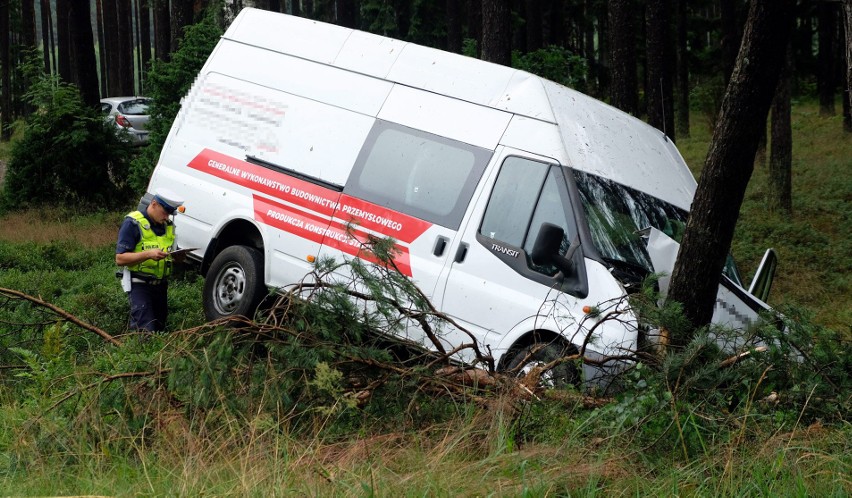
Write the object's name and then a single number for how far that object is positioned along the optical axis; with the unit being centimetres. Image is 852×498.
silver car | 2748
